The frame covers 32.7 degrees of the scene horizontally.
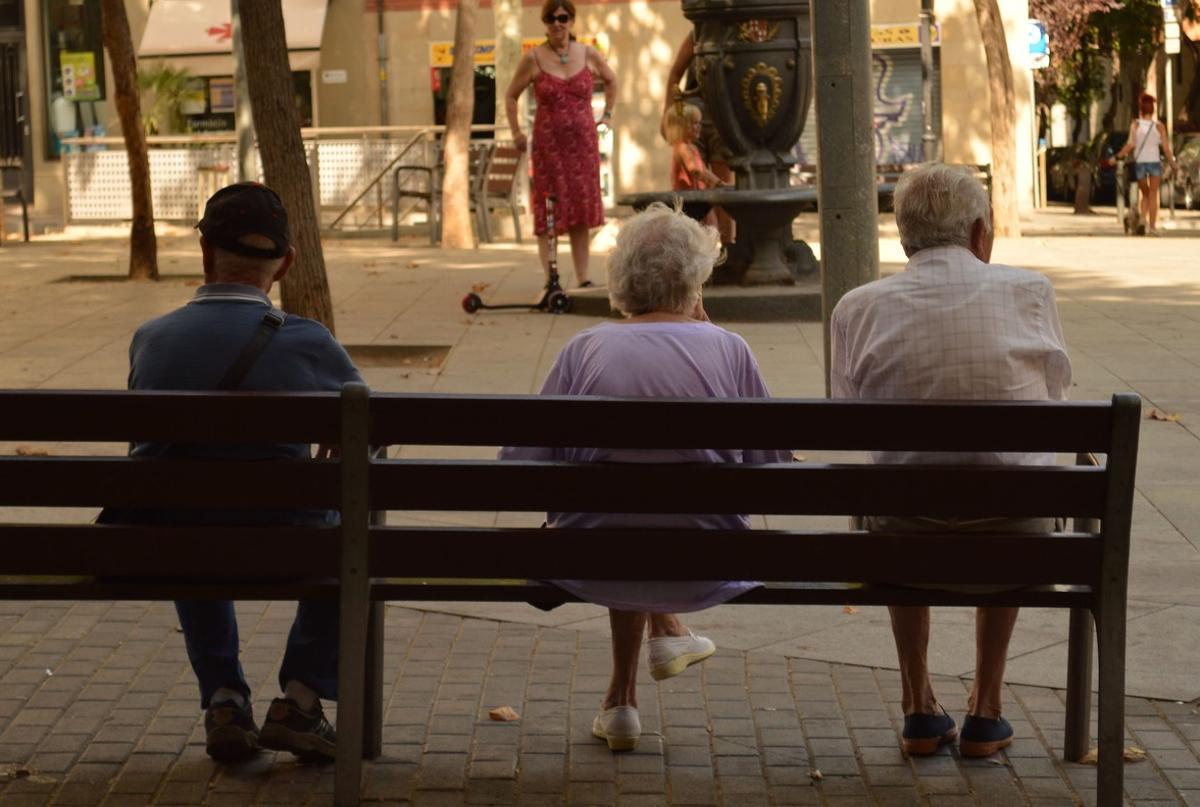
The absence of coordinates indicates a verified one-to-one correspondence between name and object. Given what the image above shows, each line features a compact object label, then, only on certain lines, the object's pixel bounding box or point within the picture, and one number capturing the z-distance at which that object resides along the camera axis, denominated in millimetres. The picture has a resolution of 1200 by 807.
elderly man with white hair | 4812
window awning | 36969
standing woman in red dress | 14469
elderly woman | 4863
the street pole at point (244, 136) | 20234
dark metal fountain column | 14562
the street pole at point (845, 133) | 7395
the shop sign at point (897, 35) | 35250
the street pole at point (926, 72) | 27234
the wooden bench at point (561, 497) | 4352
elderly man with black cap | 4781
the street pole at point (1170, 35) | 30609
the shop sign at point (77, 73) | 36562
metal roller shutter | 35938
